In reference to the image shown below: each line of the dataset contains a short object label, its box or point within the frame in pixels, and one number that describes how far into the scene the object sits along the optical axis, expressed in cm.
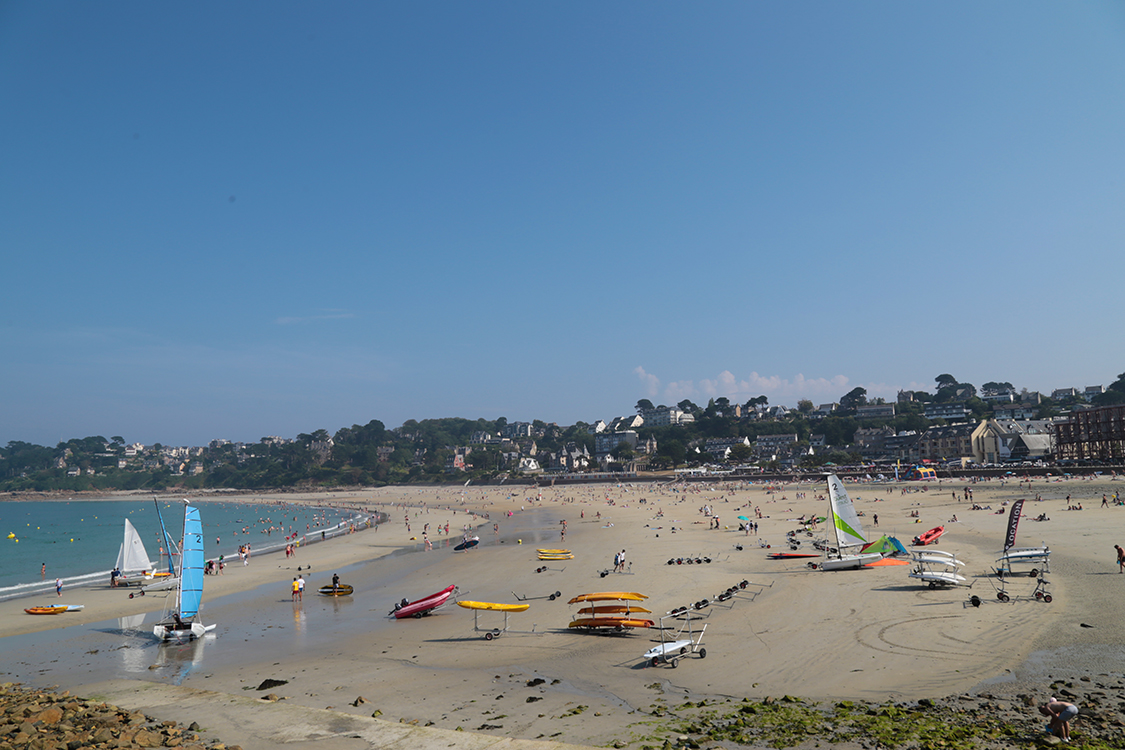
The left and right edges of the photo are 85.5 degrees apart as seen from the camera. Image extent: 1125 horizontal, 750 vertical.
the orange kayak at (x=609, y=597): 1737
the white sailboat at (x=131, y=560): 3197
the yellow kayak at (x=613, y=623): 1691
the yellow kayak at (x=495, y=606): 1869
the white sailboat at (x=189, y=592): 1962
